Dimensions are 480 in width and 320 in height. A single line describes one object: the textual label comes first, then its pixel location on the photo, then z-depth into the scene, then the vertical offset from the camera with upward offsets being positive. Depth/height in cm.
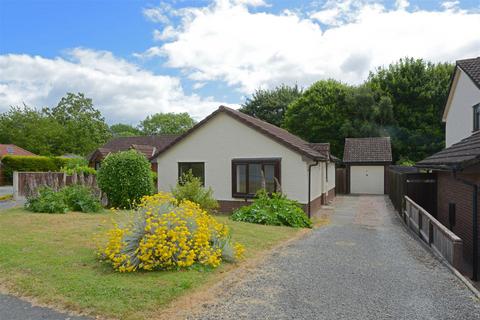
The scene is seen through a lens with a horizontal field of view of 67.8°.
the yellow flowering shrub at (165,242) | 633 -155
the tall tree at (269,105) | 4772 +732
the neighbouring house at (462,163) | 802 -14
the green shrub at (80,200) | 1405 -162
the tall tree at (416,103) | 3369 +540
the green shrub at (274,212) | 1288 -200
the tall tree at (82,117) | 5293 +660
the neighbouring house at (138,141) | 4188 +218
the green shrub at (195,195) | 1427 -143
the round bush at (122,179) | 1491 -82
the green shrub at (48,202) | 1316 -160
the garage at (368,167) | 2831 -69
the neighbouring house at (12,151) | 3791 +102
